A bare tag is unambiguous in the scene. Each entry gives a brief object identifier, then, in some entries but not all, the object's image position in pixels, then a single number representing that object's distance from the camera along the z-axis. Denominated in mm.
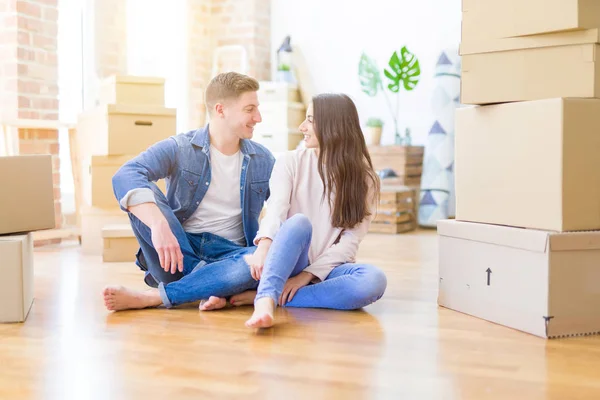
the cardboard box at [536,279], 1915
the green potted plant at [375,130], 5227
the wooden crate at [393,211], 4852
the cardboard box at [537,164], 1920
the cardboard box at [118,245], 3465
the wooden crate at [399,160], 5043
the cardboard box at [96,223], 3775
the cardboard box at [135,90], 3865
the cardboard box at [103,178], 3764
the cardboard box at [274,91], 5473
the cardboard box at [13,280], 2100
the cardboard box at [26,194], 2178
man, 2242
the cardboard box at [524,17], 1913
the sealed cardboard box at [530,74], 1940
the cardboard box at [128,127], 3752
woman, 2236
